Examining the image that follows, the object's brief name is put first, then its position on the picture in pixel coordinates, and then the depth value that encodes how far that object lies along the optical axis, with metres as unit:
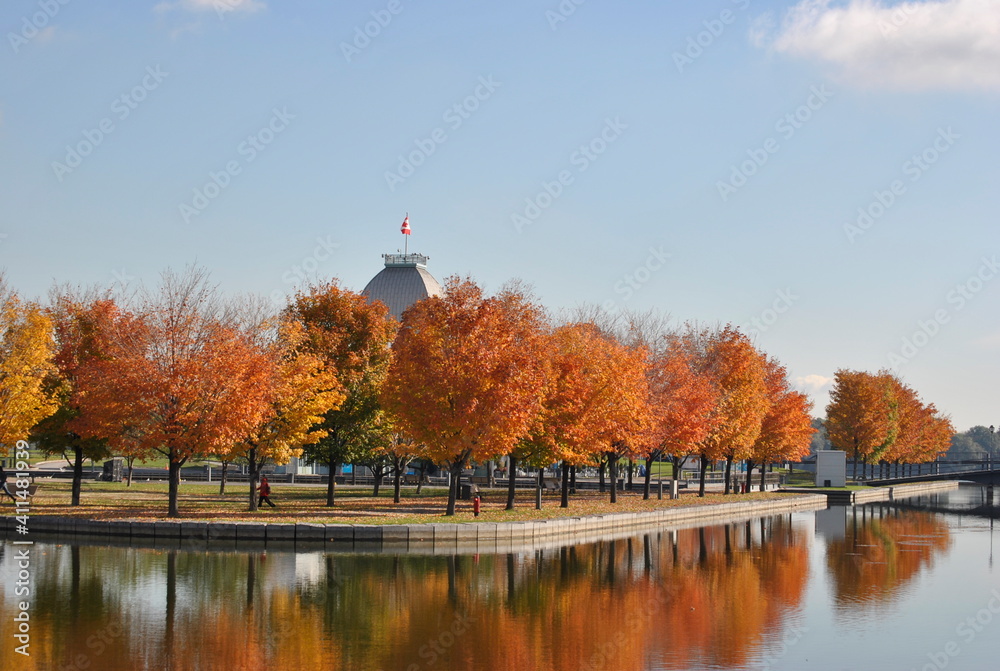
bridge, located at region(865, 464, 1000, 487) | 116.81
